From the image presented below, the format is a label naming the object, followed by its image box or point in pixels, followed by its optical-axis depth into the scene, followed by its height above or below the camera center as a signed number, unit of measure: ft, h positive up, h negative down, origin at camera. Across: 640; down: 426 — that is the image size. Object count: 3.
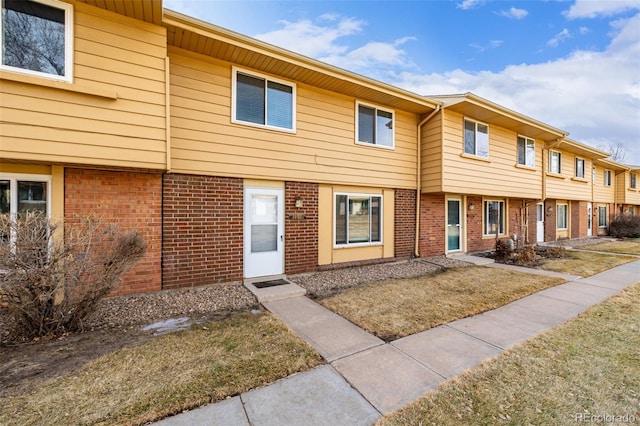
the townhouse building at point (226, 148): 13.10 +4.61
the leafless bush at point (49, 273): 9.77 -2.48
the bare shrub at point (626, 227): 52.41 -2.71
